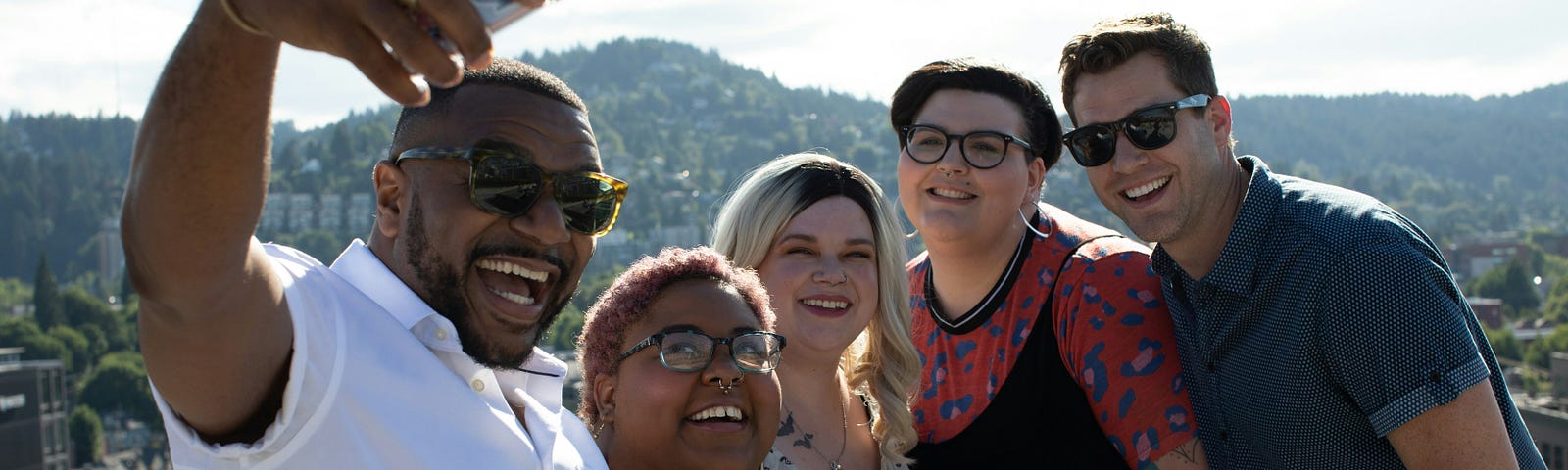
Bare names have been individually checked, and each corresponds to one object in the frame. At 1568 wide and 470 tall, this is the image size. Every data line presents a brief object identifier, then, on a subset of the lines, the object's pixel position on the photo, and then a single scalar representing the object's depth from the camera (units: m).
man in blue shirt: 3.01
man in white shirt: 1.55
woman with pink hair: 2.84
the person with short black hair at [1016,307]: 3.47
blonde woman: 3.71
